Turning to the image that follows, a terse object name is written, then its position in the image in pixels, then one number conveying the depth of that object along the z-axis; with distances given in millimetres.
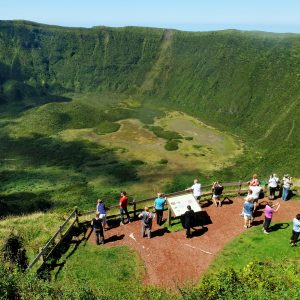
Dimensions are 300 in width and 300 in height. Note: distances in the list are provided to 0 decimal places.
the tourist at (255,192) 23166
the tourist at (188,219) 20062
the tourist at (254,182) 23562
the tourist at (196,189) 23875
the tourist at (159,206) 21688
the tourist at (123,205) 21945
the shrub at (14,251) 19347
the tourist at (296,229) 18555
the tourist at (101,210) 21609
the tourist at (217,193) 23531
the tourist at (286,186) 24047
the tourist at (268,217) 19891
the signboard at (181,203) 21750
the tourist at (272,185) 24500
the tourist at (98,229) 19859
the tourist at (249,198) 20828
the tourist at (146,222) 20125
